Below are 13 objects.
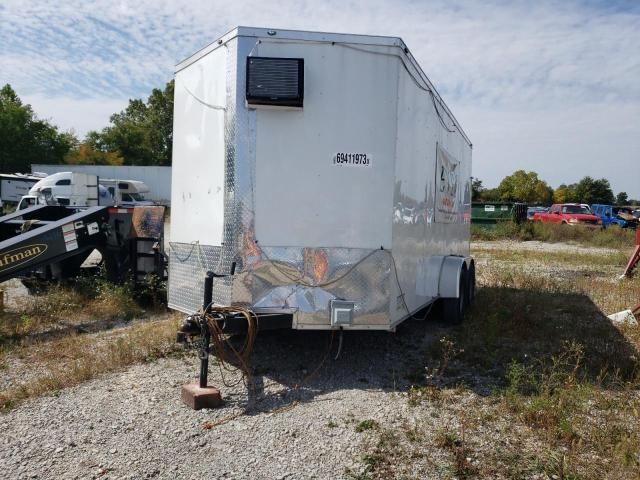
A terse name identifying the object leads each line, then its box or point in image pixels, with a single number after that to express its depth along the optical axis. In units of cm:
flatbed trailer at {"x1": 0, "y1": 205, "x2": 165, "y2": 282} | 736
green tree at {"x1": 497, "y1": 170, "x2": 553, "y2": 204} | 7094
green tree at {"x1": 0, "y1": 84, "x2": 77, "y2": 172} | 5259
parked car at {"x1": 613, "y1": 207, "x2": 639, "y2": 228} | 3266
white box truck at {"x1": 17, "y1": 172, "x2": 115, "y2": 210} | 1914
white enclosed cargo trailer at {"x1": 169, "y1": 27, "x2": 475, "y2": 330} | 534
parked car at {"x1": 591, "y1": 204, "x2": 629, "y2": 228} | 3555
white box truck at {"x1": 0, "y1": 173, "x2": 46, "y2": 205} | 3145
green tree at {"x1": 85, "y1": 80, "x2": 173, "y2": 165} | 6575
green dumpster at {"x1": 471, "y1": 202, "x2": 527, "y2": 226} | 2773
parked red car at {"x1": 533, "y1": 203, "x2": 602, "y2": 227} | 3228
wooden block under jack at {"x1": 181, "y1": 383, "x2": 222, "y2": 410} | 483
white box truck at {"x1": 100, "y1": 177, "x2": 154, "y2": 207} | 2989
